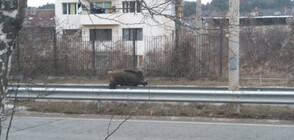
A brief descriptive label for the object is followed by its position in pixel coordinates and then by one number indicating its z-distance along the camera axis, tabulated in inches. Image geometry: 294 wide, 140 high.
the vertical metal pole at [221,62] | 693.3
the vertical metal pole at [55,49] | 751.7
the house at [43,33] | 729.6
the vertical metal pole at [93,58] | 736.3
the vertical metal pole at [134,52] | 711.1
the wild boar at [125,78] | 457.7
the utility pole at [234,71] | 425.4
